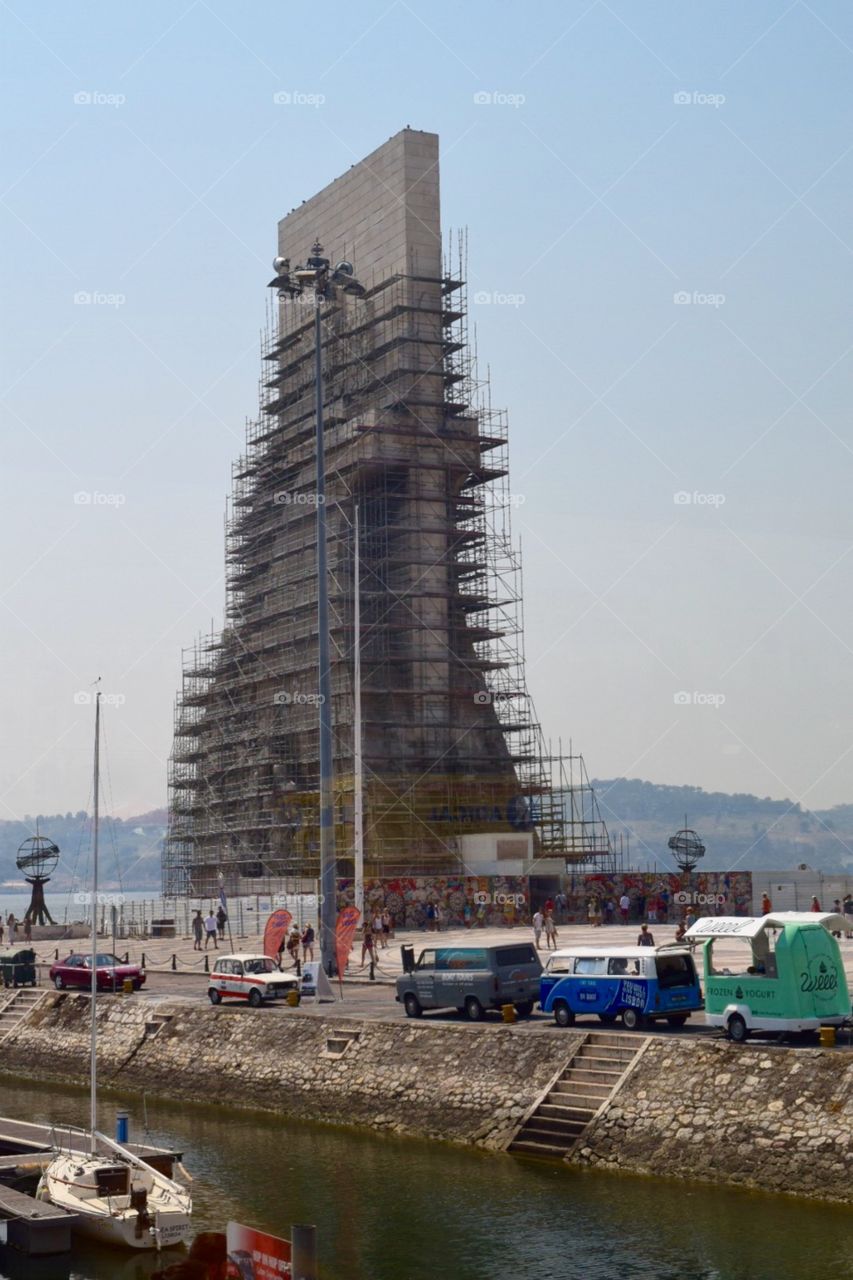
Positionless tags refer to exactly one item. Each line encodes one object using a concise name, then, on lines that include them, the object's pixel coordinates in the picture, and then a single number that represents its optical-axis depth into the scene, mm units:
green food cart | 28422
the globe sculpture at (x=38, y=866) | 81938
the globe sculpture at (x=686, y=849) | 73062
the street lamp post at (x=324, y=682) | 42250
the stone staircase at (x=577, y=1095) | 28875
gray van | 35719
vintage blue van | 31859
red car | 48656
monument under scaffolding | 87062
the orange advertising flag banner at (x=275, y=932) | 51741
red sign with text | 18625
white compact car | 42688
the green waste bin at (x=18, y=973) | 53375
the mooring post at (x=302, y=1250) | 17719
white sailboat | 23938
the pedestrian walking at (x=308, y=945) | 54625
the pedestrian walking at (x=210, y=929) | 65750
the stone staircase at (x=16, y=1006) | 49344
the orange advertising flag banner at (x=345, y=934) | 47281
